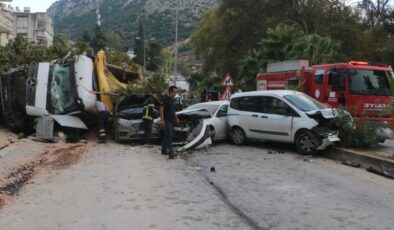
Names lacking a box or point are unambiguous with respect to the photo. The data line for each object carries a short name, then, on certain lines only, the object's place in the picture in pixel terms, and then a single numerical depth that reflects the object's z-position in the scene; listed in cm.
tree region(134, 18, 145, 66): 9811
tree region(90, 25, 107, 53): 9566
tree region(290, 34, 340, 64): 2858
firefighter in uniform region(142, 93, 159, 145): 1533
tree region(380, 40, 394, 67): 3551
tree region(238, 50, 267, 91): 3316
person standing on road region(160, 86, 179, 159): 1305
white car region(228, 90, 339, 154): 1293
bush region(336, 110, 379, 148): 1272
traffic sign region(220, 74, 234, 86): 2411
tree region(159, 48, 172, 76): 8946
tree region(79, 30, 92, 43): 9932
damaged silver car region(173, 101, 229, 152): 1457
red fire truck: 1569
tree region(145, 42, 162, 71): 9400
